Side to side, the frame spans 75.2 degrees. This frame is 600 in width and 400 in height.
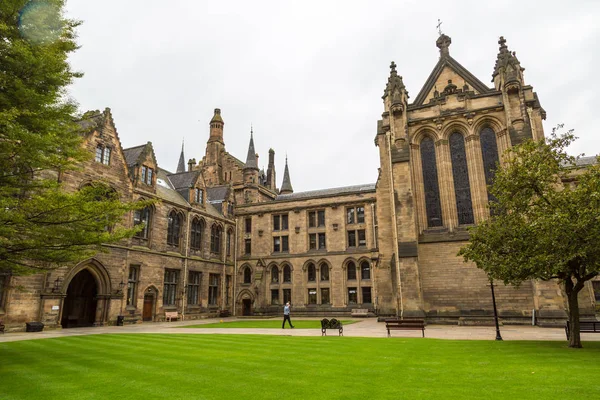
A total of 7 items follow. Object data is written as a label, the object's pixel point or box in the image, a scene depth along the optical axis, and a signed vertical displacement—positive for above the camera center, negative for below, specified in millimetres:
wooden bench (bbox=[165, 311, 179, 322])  33219 -1509
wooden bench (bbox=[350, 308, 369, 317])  37938 -1618
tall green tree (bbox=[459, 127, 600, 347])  12531 +2170
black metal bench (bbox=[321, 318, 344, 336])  18906 -1480
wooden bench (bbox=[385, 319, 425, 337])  18578 -1409
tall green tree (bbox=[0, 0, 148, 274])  10531 +4226
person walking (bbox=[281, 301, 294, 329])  23969 -964
